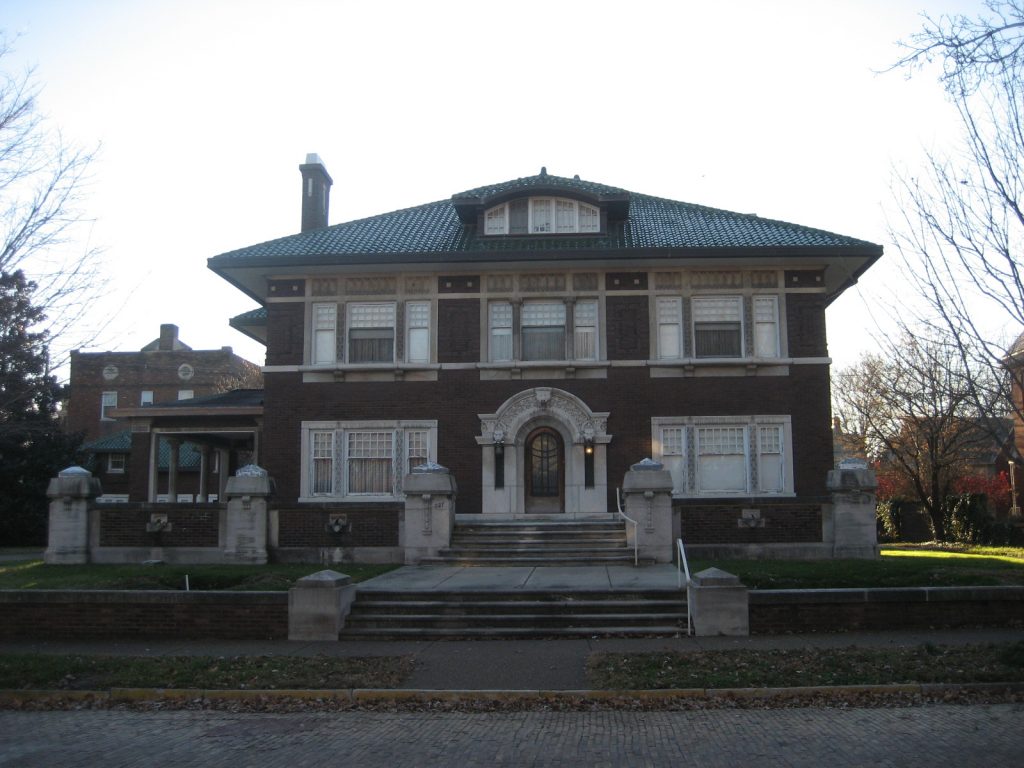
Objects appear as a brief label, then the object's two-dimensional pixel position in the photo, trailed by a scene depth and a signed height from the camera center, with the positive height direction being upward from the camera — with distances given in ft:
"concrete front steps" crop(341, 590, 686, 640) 41.85 -5.34
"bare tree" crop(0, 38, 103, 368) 39.40 +10.18
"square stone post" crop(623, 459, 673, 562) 60.34 -1.24
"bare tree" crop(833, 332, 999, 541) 106.63 +6.78
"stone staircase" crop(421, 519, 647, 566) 61.72 -3.29
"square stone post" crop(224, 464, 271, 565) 67.21 -1.64
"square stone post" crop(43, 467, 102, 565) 68.80 -1.64
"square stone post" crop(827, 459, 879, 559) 66.08 -1.20
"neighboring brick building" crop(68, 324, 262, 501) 178.19 +22.11
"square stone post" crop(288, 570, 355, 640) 41.34 -4.88
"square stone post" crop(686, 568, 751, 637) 40.70 -4.78
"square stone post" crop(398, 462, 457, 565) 63.57 -1.39
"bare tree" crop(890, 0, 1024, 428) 34.00 +7.19
